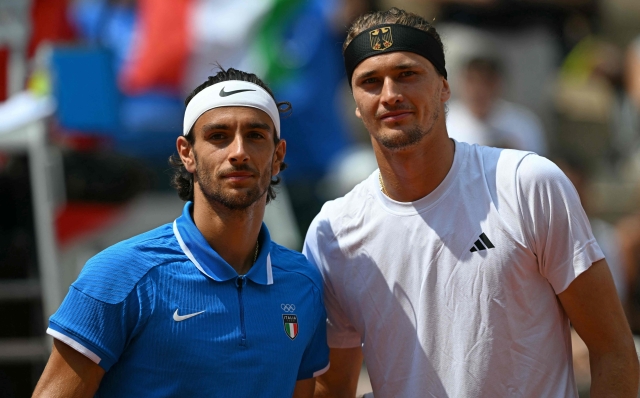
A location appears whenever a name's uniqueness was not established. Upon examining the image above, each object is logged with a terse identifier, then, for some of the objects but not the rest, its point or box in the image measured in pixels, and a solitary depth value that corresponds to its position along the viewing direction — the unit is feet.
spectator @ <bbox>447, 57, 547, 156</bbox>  48.44
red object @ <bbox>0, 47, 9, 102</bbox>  47.01
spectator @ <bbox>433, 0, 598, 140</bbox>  59.77
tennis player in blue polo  20.68
